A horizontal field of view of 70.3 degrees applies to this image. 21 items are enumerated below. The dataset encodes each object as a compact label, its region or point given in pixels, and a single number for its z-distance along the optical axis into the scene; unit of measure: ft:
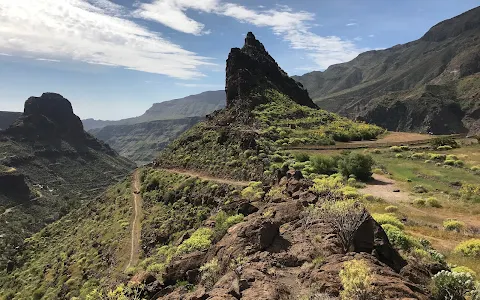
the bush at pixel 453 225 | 76.61
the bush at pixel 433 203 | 93.12
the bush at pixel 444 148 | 171.22
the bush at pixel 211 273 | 56.18
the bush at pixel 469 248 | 61.26
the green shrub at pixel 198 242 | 79.30
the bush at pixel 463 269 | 51.09
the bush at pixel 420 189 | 106.46
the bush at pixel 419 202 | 94.22
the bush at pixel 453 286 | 39.95
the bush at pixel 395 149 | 178.06
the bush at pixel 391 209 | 88.33
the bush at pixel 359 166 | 126.41
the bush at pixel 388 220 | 70.74
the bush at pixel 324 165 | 134.82
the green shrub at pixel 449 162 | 139.12
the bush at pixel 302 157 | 153.07
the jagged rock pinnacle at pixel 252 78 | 283.38
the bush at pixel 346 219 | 50.85
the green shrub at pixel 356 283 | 35.14
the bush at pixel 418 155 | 159.11
